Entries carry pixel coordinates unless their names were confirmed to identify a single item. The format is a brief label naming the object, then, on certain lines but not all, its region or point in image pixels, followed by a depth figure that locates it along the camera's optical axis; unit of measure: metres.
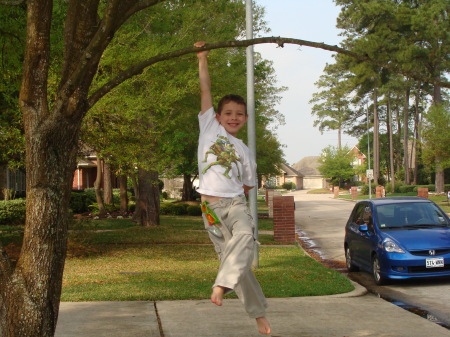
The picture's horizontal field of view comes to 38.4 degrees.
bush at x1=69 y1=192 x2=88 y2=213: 34.56
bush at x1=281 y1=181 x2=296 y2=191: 131.88
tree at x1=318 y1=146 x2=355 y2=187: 107.44
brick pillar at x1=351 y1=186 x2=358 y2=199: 66.69
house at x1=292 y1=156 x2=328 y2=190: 160.62
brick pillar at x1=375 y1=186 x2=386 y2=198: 55.44
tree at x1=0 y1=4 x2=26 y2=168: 11.02
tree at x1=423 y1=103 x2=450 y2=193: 49.72
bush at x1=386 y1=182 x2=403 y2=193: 71.50
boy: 4.86
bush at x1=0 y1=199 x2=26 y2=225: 26.30
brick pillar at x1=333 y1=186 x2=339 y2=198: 78.06
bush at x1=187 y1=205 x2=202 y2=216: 35.62
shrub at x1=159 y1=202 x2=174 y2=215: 36.78
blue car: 11.24
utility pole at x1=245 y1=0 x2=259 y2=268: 12.65
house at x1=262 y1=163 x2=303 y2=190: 145.88
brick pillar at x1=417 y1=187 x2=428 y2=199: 44.61
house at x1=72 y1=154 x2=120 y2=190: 47.97
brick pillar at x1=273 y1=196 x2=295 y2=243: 18.14
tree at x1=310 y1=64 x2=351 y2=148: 92.28
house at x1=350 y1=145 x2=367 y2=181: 117.05
